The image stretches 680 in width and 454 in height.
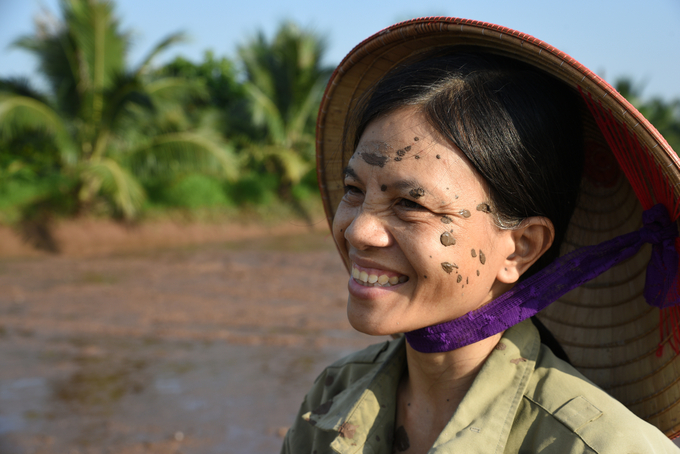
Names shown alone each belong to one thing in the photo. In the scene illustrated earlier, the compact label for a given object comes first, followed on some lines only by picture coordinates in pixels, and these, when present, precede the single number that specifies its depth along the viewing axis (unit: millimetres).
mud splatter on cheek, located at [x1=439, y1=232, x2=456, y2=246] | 858
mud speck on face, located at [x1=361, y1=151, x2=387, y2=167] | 875
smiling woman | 842
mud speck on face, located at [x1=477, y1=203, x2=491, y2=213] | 864
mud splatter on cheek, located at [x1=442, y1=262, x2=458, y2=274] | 854
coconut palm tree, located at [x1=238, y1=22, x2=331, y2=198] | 12293
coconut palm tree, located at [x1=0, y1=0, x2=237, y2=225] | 8721
